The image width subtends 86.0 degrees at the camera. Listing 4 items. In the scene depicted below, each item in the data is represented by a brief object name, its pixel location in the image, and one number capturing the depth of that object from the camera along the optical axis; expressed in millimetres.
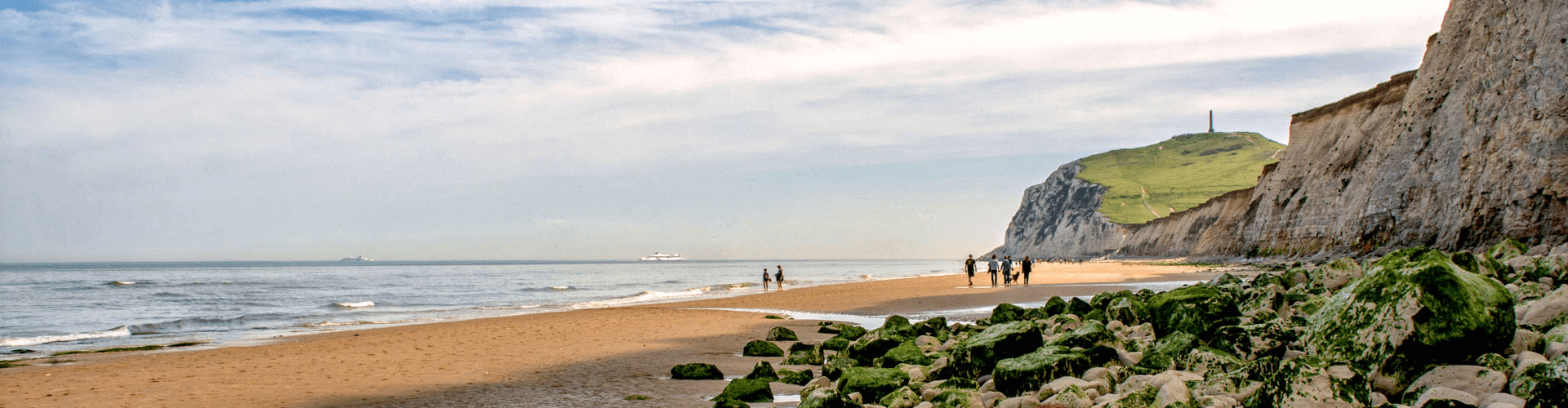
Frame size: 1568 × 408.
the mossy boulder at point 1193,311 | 9281
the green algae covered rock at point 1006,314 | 14061
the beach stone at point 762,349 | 12875
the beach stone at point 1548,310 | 6926
